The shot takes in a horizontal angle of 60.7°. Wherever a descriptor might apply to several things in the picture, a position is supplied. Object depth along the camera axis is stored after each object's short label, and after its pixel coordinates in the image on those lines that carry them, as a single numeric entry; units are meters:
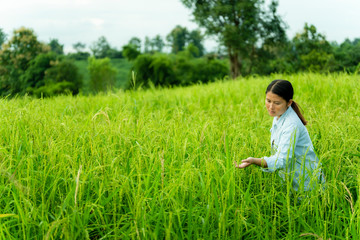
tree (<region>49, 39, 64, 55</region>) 67.09
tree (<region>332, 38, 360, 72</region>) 38.15
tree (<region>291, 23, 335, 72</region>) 34.81
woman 2.46
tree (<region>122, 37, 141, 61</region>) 39.94
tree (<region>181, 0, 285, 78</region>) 28.66
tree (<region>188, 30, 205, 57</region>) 72.56
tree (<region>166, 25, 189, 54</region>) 71.69
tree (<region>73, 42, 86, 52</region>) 101.50
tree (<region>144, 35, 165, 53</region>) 92.56
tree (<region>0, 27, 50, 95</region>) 35.81
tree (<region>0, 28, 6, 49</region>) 36.32
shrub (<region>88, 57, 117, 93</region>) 43.53
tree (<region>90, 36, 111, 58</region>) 79.06
